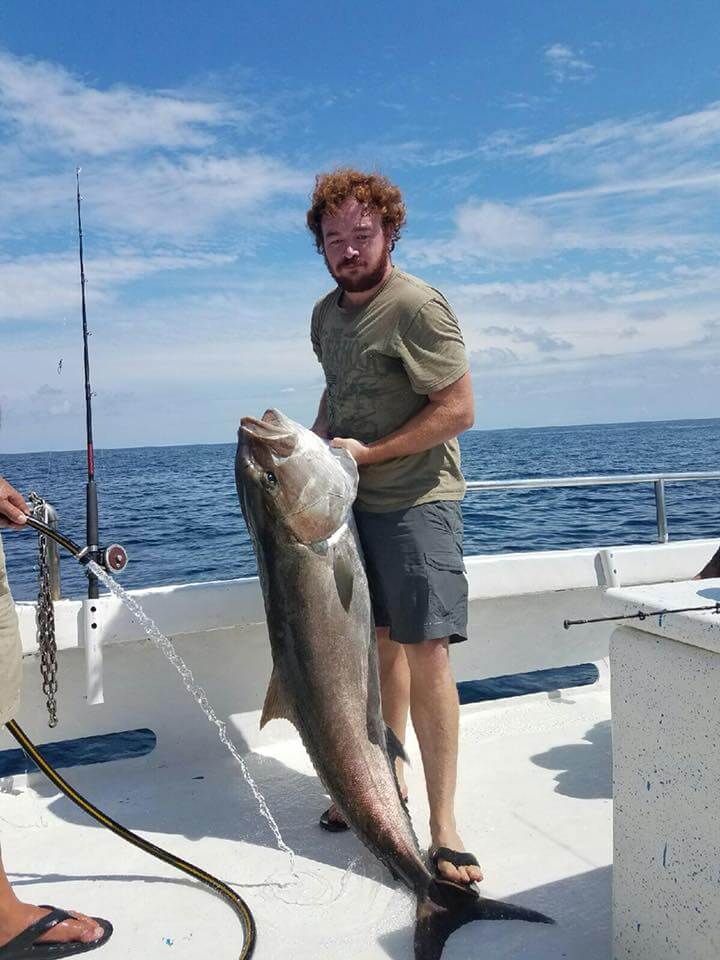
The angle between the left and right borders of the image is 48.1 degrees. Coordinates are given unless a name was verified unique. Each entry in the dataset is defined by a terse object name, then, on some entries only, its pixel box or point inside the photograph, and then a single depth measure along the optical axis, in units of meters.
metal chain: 3.40
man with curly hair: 2.82
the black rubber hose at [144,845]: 2.63
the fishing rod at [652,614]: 1.78
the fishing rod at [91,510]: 3.40
